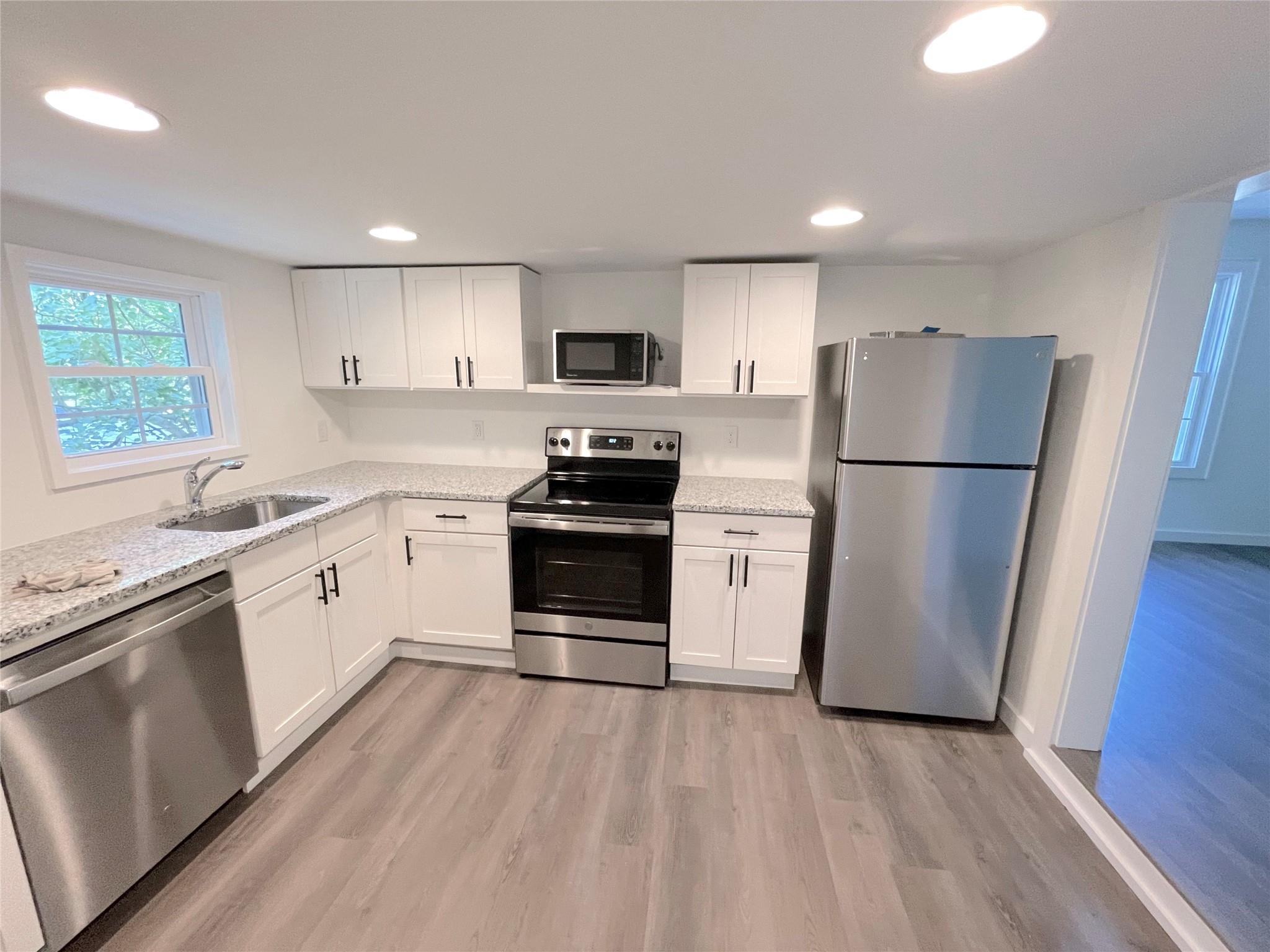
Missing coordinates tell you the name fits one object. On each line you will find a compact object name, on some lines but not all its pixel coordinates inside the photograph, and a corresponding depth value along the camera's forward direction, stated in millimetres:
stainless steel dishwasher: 1195
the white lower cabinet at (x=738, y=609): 2342
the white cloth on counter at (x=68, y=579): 1312
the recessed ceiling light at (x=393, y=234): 1940
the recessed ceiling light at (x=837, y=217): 1677
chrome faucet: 2047
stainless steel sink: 2176
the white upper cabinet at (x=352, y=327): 2662
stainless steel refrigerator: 1938
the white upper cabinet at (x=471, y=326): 2590
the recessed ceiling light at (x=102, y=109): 985
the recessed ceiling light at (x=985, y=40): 747
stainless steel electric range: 2340
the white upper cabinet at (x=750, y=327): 2381
